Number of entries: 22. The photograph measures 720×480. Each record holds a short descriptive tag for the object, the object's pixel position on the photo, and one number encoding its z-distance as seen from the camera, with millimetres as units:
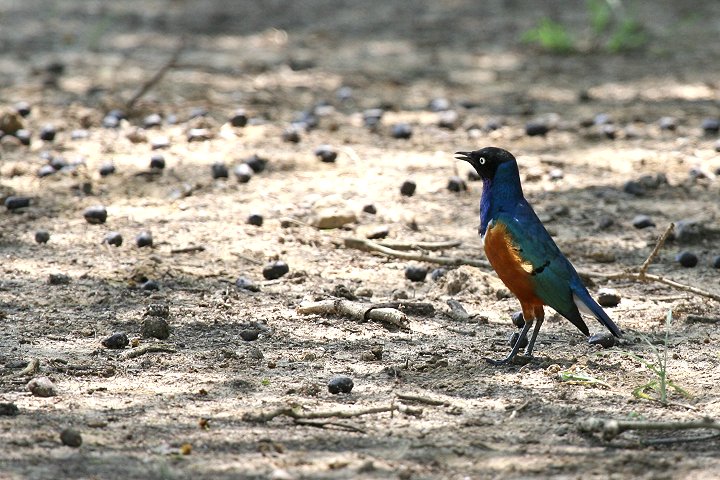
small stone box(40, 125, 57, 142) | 17344
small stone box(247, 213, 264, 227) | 14352
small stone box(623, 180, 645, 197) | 15648
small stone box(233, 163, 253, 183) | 15812
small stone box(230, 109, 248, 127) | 18172
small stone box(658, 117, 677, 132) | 18281
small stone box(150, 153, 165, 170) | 16125
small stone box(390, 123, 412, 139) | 17922
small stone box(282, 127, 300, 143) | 17562
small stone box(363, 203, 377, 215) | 14828
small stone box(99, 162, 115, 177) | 15844
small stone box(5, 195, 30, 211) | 14781
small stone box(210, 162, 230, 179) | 15875
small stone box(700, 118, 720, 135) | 18141
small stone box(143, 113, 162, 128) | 18094
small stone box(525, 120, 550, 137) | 18109
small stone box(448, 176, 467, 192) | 15797
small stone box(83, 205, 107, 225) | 14297
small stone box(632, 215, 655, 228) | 14484
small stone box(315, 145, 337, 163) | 16719
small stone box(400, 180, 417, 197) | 15492
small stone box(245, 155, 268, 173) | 16219
